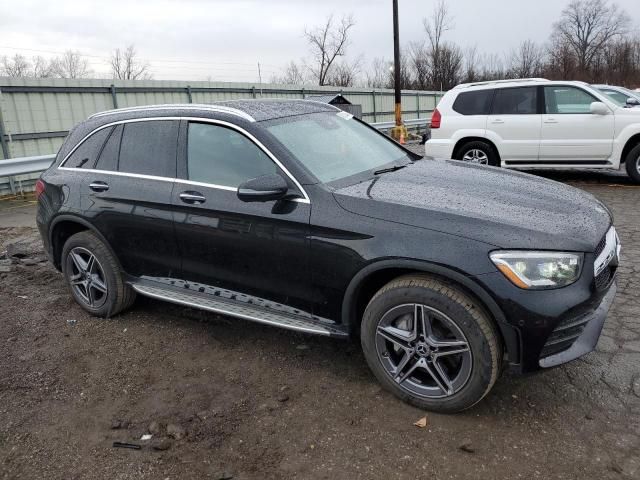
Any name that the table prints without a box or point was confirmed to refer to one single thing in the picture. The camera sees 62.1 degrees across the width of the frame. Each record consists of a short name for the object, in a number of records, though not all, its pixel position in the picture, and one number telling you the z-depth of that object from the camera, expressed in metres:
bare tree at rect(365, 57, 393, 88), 49.28
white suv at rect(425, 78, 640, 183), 8.78
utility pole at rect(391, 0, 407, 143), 17.58
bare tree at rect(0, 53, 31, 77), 44.97
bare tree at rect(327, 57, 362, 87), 51.84
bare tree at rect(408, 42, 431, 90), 49.88
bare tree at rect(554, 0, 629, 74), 59.47
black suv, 2.75
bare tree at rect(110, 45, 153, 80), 53.22
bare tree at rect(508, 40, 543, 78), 53.70
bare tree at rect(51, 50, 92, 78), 49.47
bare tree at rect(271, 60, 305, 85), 53.86
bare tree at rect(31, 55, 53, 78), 45.72
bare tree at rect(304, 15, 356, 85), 53.53
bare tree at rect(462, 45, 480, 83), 50.53
